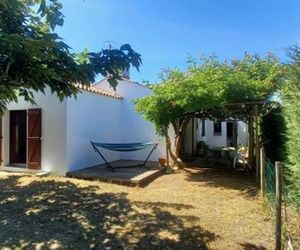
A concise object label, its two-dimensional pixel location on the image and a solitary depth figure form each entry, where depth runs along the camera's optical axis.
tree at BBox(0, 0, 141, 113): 2.29
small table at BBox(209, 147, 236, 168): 9.29
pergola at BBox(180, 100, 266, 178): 6.89
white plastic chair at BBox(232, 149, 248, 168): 9.13
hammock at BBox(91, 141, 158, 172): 7.53
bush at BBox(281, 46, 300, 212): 3.29
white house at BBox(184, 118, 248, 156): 15.57
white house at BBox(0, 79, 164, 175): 7.38
